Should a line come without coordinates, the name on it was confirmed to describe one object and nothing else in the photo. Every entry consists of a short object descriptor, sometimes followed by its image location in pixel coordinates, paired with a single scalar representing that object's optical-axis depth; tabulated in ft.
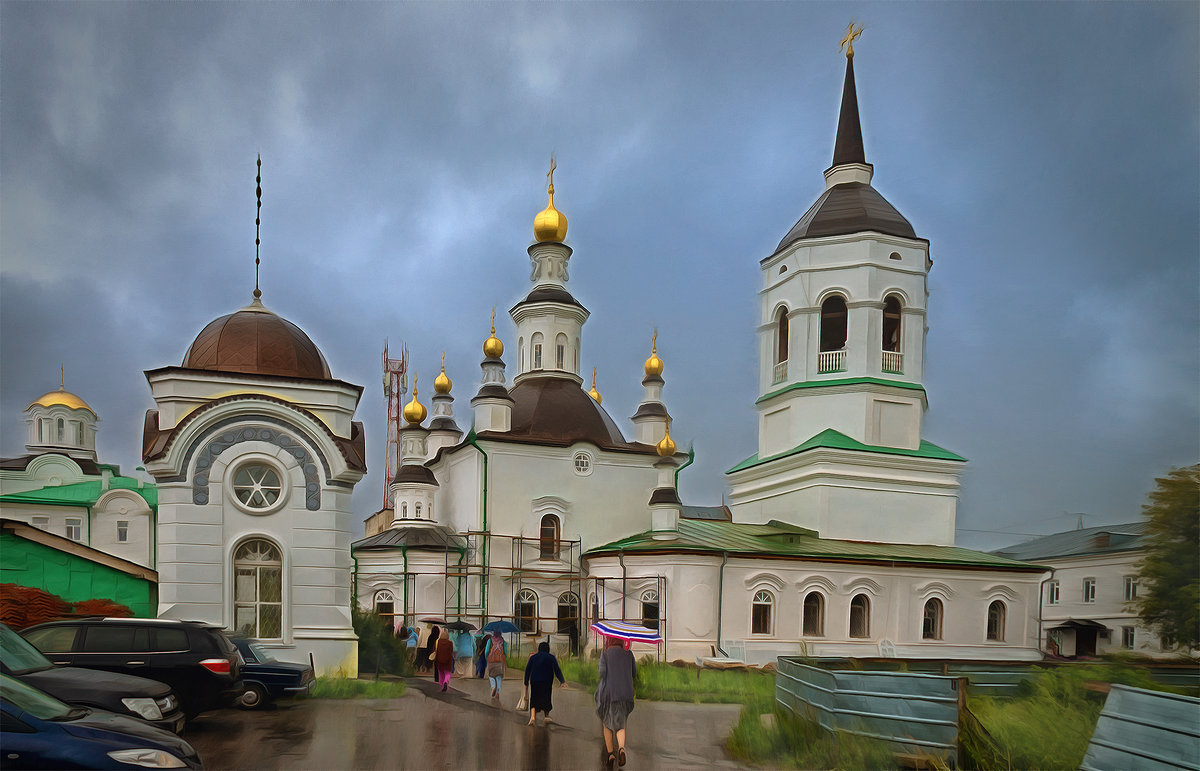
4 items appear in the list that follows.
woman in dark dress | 37.45
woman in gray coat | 30.94
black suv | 32.24
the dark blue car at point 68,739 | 19.26
